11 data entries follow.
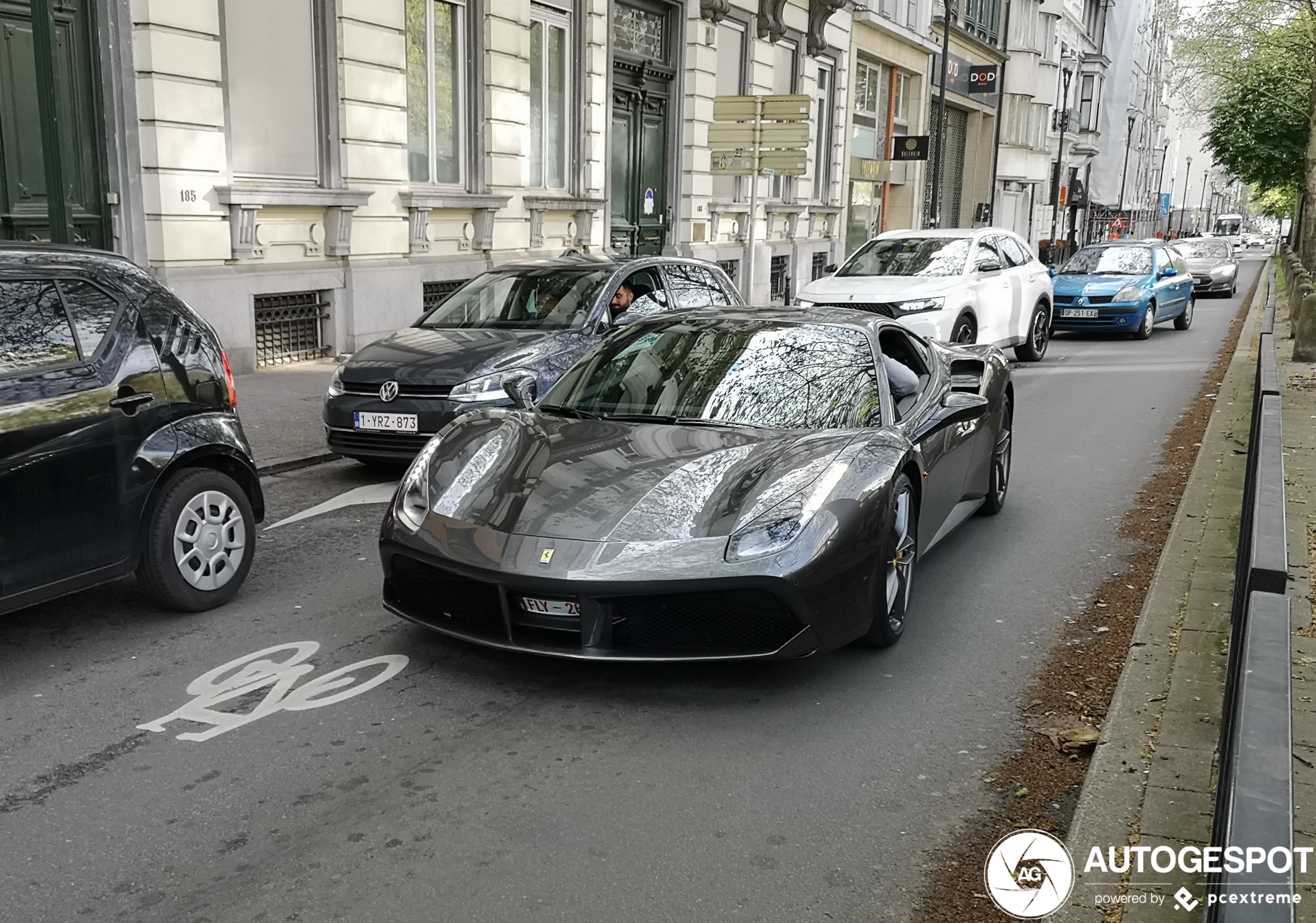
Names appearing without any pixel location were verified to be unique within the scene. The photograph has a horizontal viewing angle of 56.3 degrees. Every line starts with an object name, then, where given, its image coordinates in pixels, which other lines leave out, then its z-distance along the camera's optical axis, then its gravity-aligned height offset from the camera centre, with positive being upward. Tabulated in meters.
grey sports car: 4.47 -1.11
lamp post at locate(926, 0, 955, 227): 29.23 +1.92
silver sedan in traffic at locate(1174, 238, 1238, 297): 34.41 -1.13
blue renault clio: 20.72 -1.11
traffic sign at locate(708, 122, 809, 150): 17.53 +1.12
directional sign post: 17.55 +1.14
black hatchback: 4.89 -1.00
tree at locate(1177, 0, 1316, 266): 33.66 +4.97
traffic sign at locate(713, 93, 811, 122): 17.48 +1.52
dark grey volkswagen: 8.62 -0.99
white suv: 14.29 -0.82
